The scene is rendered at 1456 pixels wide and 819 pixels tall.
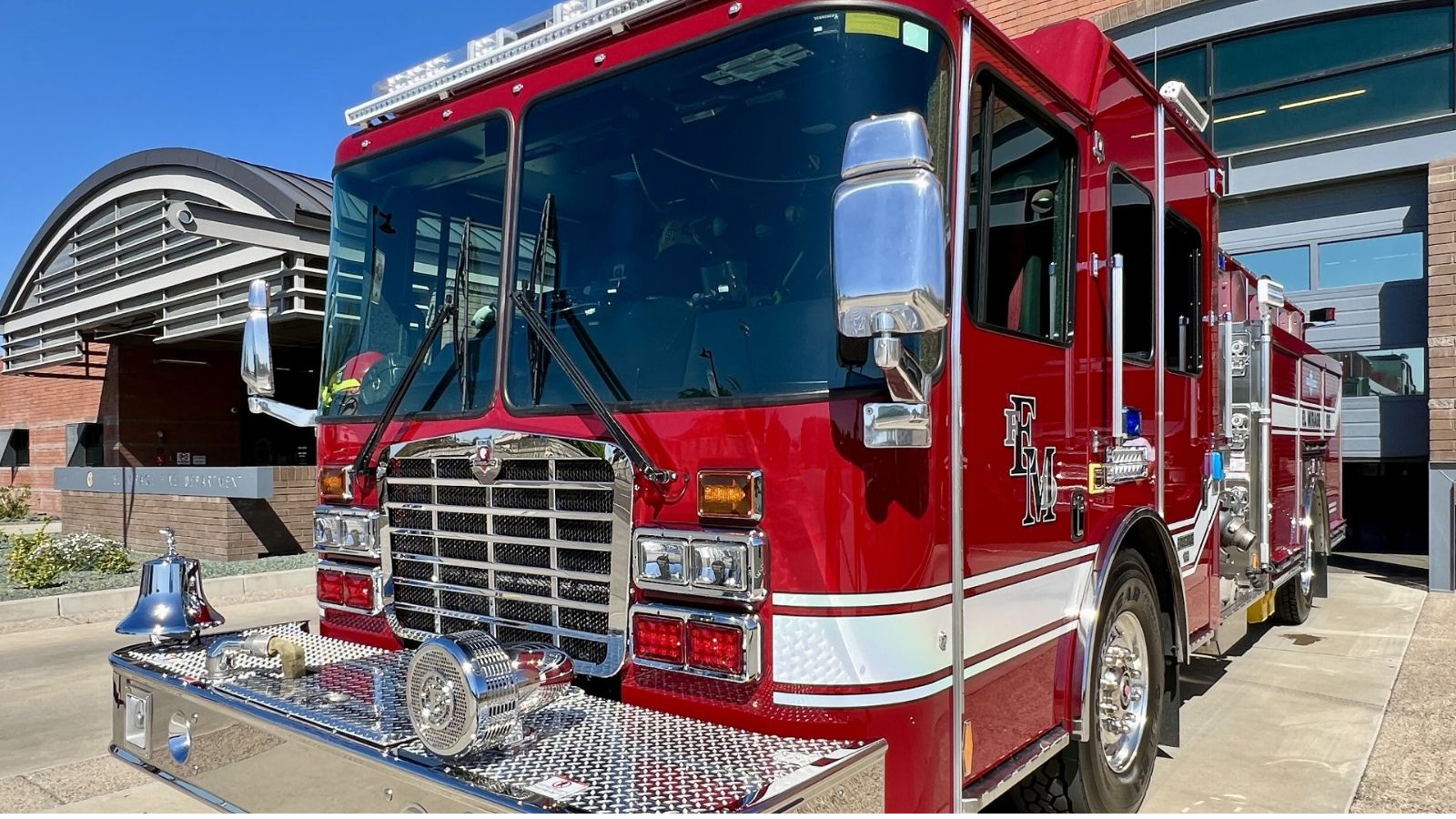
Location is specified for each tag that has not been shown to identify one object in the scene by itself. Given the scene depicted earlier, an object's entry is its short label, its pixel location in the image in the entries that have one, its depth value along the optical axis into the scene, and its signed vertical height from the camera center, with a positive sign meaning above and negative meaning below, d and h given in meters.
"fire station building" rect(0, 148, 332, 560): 10.82 +1.44
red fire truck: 2.13 +0.02
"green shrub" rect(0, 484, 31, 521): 19.16 -1.18
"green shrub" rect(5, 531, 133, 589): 9.05 -1.14
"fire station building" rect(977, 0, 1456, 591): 10.04 +3.24
